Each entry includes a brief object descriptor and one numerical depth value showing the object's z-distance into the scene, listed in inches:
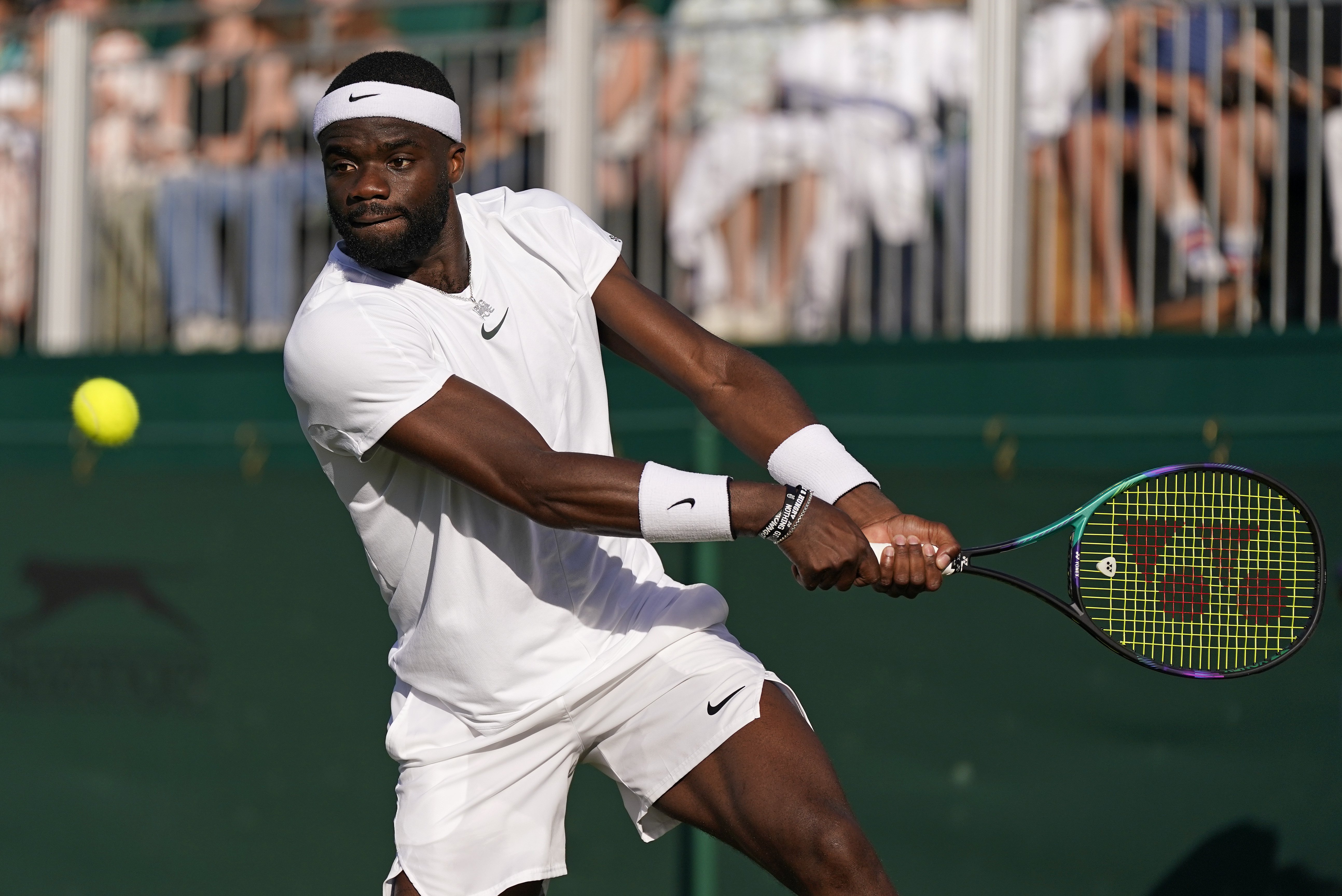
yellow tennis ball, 428.8
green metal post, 417.4
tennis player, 241.8
